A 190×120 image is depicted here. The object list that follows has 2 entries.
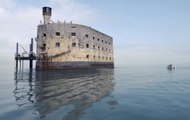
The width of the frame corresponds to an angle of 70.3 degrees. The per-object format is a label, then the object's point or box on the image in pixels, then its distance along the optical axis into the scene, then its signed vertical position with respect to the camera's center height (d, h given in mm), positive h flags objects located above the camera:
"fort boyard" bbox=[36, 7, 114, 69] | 29298 +3996
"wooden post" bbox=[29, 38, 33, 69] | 30070 +2128
